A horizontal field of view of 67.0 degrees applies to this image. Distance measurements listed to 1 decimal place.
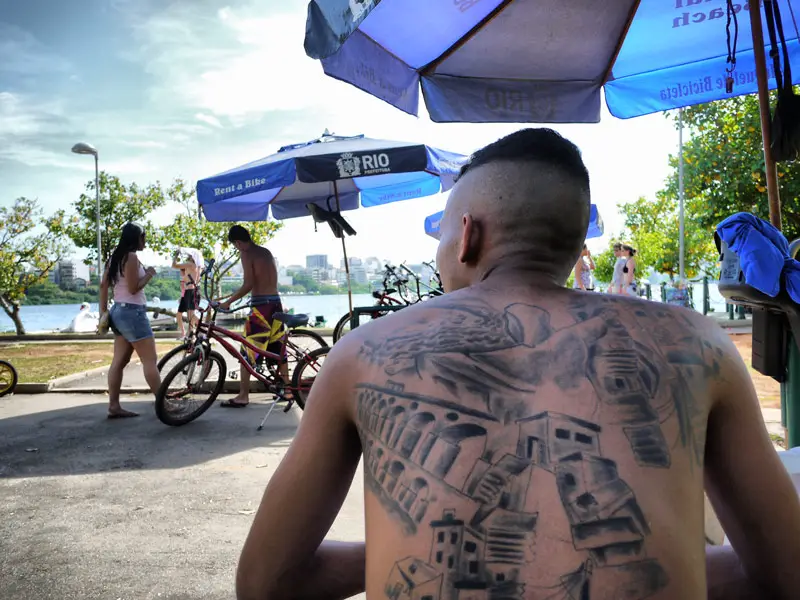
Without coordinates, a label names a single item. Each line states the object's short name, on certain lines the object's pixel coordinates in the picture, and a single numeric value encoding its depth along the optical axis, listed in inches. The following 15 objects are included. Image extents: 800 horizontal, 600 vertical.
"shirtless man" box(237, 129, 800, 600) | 35.9
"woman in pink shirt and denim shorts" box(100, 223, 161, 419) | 244.7
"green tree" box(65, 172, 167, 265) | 898.1
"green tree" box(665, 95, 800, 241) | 576.7
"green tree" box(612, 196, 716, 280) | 971.9
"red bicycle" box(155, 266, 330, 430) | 242.4
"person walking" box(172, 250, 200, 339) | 305.7
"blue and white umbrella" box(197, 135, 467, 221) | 260.8
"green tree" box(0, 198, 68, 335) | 805.2
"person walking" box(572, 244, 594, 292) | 435.5
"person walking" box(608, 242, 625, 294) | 465.4
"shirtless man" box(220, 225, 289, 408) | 262.8
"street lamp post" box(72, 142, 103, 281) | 695.7
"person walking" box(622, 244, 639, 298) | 454.6
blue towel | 90.1
